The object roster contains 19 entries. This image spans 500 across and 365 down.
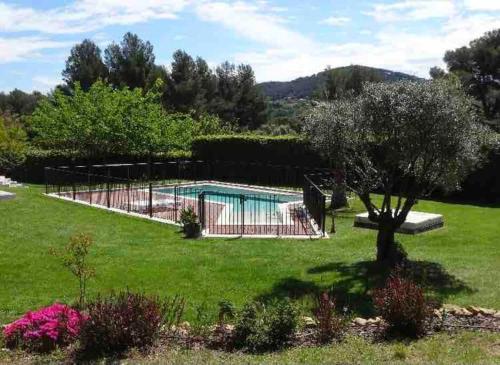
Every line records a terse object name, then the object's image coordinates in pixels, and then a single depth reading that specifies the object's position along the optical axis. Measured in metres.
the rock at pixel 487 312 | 6.77
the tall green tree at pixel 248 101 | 62.31
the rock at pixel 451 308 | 6.80
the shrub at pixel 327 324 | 5.79
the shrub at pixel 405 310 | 5.93
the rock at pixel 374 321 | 6.41
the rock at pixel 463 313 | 6.73
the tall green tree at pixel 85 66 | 54.94
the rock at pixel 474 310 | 6.80
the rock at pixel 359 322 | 6.37
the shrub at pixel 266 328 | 5.67
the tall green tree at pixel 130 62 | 52.94
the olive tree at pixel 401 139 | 8.85
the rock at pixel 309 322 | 6.22
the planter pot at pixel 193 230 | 13.17
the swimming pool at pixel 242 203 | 15.76
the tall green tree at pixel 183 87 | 54.81
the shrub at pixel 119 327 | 5.46
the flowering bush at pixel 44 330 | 5.69
